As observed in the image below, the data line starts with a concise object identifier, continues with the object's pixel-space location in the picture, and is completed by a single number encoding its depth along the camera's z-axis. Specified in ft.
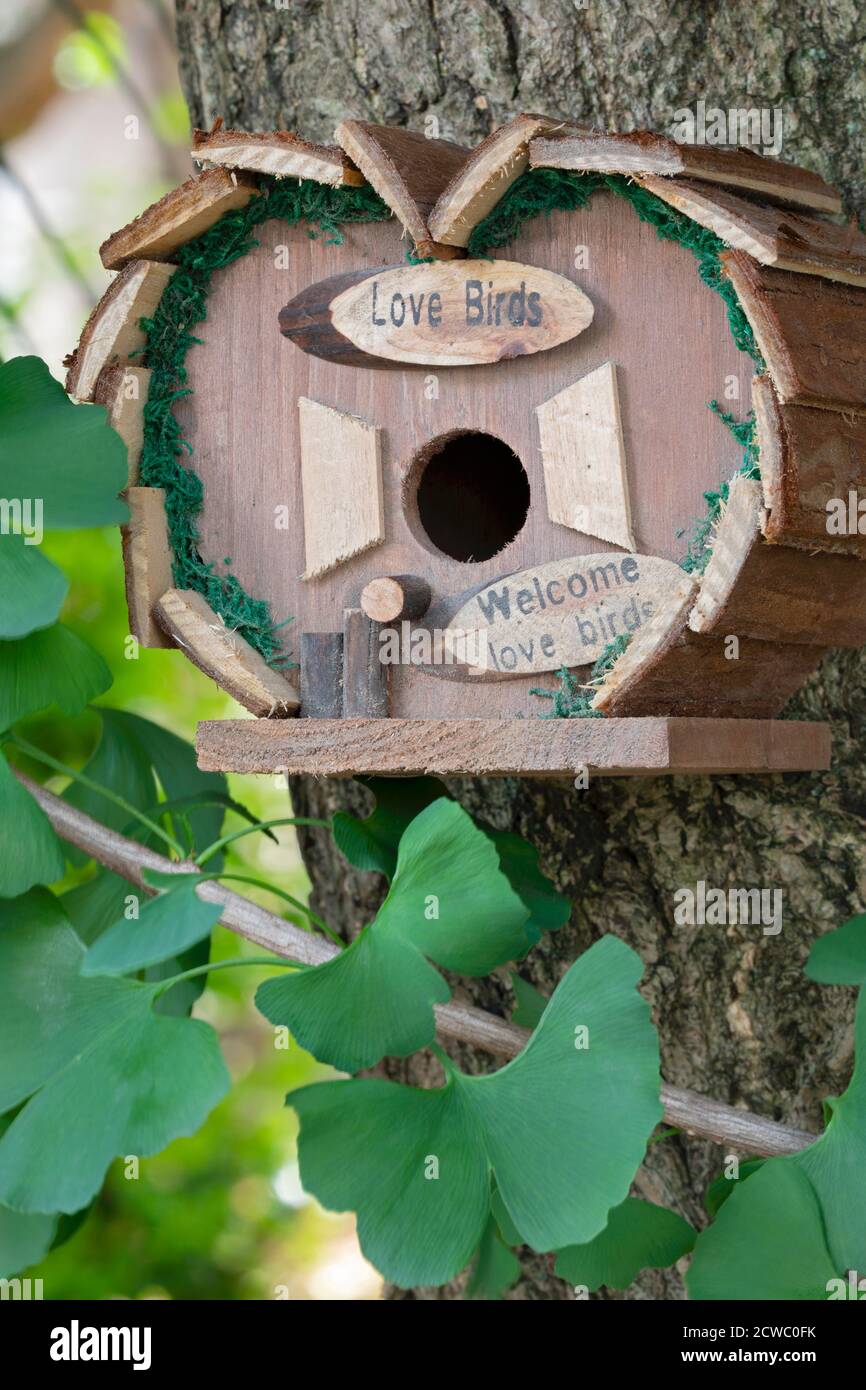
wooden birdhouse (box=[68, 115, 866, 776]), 2.23
